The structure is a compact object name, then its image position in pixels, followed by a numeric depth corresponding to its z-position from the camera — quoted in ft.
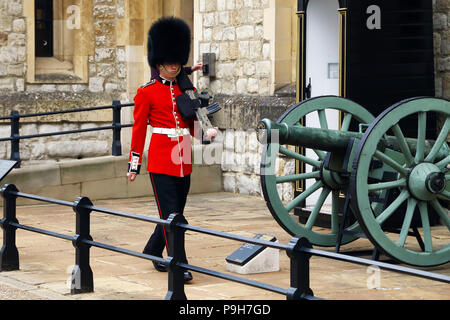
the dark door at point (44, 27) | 47.98
